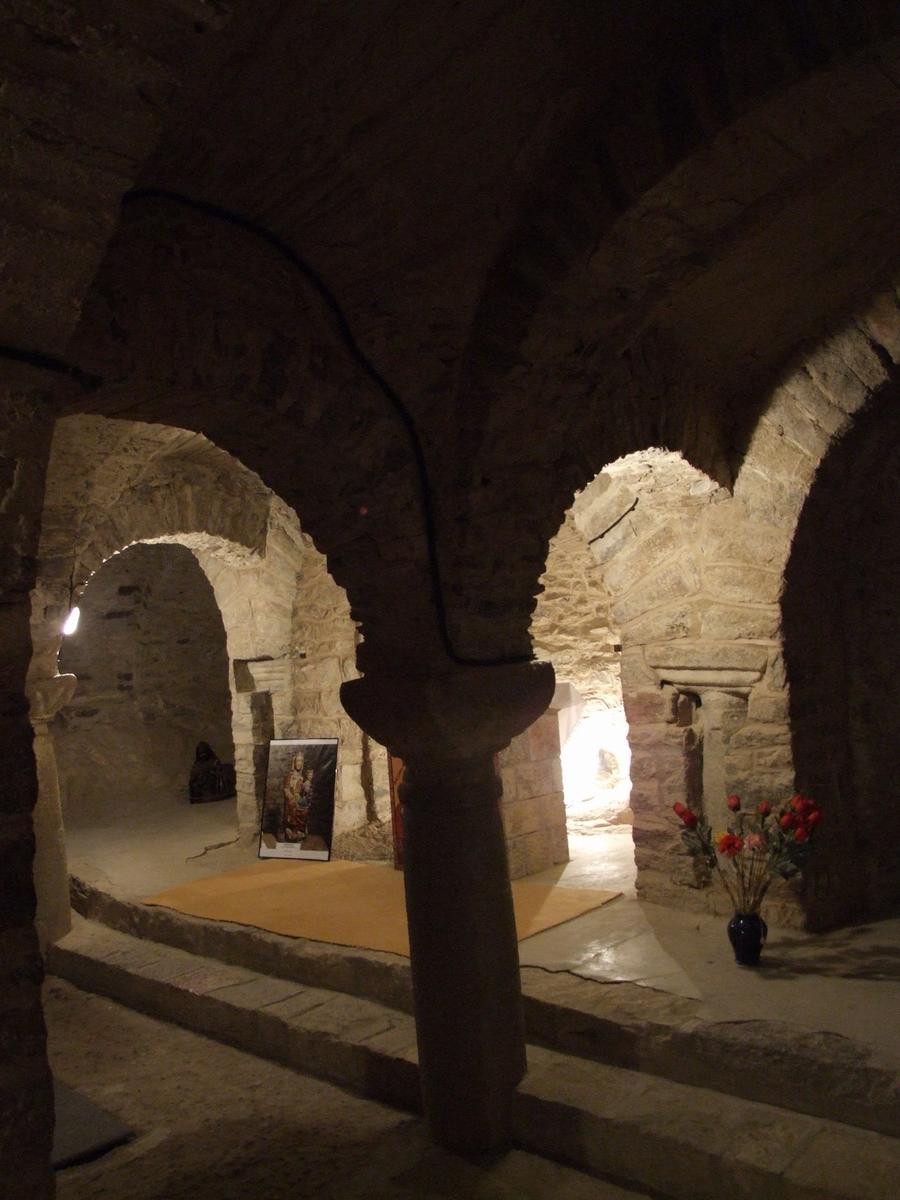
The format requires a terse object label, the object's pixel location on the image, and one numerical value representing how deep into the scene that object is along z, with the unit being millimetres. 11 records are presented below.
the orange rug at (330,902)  5188
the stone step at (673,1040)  3354
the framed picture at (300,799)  6668
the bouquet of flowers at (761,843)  4332
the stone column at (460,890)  3619
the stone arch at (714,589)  4543
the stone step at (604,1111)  3162
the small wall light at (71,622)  5926
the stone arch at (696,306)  2721
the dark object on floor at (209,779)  9844
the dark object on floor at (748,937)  4324
